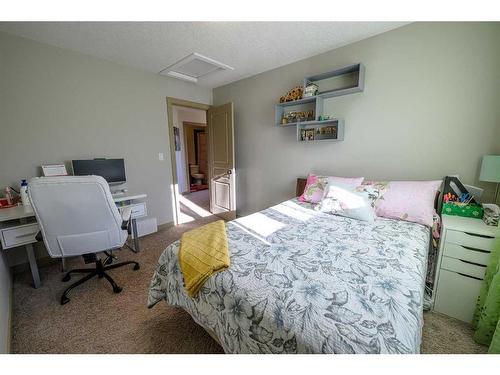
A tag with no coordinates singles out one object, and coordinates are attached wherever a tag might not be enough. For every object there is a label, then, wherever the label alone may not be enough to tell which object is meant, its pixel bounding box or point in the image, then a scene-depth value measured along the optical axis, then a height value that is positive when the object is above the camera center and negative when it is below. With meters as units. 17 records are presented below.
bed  0.71 -0.60
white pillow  1.70 -0.44
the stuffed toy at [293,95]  2.59 +0.77
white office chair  1.37 -0.45
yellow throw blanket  1.08 -0.59
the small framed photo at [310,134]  2.58 +0.25
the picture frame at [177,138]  5.46 +0.45
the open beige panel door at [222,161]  3.33 -0.12
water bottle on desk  1.96 -0.41
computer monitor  2.32 -0.17
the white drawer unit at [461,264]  1.35 -0.78
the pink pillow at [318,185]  2.09 -0.36
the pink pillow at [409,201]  1.65 -0.41
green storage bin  1.55 -0.45
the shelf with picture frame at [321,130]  2.34 +0.29
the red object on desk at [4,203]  1.94 -0.46
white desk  1.67 -0.64
